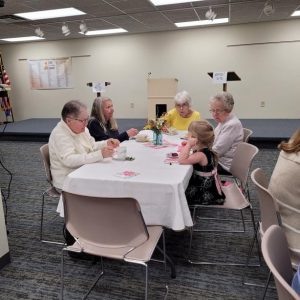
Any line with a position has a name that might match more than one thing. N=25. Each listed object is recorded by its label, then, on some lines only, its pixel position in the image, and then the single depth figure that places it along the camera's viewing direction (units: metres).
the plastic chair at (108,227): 1.28
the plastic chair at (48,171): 2.27
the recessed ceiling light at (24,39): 7.11
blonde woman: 2.84
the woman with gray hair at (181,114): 3.44
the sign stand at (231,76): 4.29
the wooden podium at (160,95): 5.90
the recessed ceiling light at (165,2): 4.39
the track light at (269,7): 4.48
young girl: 2.04
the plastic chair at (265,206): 1.32
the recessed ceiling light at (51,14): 4.70
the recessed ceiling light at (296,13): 5.28
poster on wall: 7.65
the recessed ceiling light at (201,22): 5.87
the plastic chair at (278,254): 0.79
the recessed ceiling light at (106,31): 6.47
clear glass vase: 2.67
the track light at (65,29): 5.41
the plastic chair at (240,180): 2.01
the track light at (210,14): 4.66
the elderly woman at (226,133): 2.67
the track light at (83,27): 5.42
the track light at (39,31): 5.79
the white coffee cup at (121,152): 2.13
